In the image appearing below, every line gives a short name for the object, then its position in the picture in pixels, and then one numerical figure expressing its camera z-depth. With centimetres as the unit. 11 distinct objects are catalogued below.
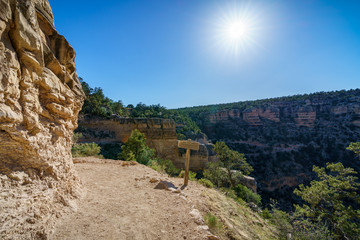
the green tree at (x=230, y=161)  1409
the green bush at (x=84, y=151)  1100
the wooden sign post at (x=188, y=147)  612
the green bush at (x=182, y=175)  846
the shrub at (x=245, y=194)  1229
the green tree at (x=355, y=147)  681
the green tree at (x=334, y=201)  677
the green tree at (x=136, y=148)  1180
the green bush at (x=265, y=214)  868
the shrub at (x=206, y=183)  732
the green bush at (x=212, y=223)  347
